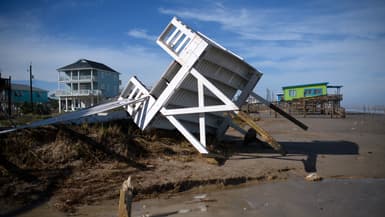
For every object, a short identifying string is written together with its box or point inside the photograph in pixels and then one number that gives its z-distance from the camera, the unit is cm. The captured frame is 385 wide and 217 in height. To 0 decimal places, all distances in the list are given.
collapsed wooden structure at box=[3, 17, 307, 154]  873
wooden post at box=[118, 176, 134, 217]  455
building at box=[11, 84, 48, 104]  5038
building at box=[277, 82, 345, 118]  4162
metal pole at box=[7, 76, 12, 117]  1608
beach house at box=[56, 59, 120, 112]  4825
